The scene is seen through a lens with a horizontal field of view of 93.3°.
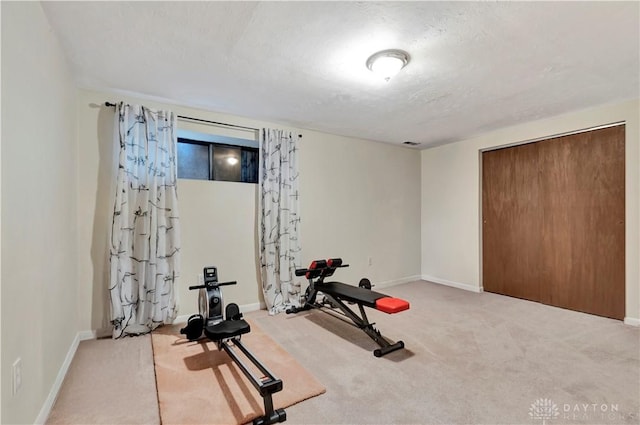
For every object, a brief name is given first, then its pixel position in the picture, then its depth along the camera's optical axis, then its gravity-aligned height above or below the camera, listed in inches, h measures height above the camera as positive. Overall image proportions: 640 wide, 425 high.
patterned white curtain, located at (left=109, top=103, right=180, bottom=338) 109.3 -4.2
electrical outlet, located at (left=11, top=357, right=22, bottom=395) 52.9 -29.3
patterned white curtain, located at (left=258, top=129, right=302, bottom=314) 141.5 -2.9
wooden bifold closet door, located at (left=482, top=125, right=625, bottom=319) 129.1 -4.2
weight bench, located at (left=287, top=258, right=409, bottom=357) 99.4 -31.7
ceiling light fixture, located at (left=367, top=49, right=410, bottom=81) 84.4 +43.6
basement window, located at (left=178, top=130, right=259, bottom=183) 133.8 +26.0
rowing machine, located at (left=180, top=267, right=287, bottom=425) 66.7 -36.0
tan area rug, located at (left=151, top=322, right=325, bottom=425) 69.1 -45.4
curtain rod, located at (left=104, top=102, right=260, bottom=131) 111.8 +40.3
